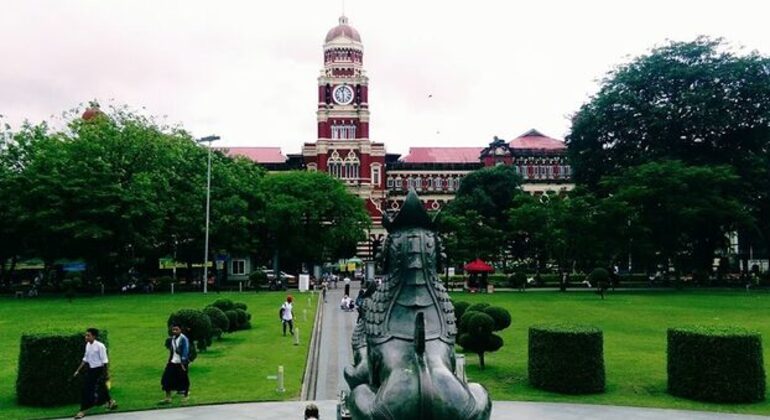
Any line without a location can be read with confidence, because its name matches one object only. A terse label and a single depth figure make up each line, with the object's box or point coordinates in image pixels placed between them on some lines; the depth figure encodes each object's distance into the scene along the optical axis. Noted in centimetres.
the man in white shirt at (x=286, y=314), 2469
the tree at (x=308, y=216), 5822
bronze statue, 733
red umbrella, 4894
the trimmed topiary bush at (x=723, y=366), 1404
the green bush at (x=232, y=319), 2474
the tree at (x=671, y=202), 4419
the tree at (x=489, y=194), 7125
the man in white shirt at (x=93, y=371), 1259
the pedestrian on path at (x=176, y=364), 1376
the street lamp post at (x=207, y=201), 4634
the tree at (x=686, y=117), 4778
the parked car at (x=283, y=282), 5316
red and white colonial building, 8300
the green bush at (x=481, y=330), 1739
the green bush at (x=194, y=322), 1850
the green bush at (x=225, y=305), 2600
